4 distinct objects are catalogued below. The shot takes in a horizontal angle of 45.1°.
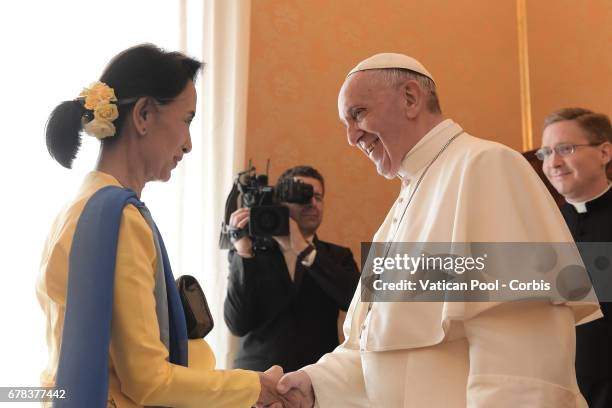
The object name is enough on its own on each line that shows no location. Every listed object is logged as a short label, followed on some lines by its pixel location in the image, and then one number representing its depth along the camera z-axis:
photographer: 3.21
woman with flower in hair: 1.61
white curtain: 3.63
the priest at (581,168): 3.16
